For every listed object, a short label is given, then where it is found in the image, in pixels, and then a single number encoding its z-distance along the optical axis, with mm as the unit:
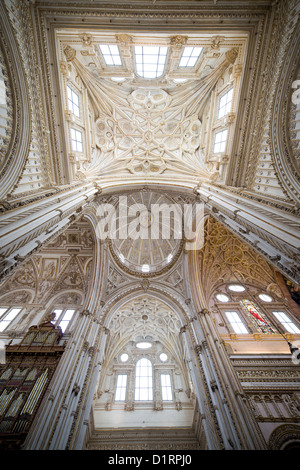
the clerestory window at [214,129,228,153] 11208
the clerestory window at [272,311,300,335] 11178
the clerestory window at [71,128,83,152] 11094
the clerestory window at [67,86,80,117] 10544
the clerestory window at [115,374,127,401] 12793
